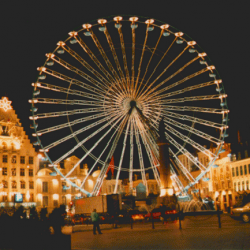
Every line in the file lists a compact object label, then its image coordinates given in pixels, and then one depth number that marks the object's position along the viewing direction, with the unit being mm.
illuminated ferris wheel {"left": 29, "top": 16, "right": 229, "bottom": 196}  40938
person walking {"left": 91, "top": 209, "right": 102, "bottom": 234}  25672
